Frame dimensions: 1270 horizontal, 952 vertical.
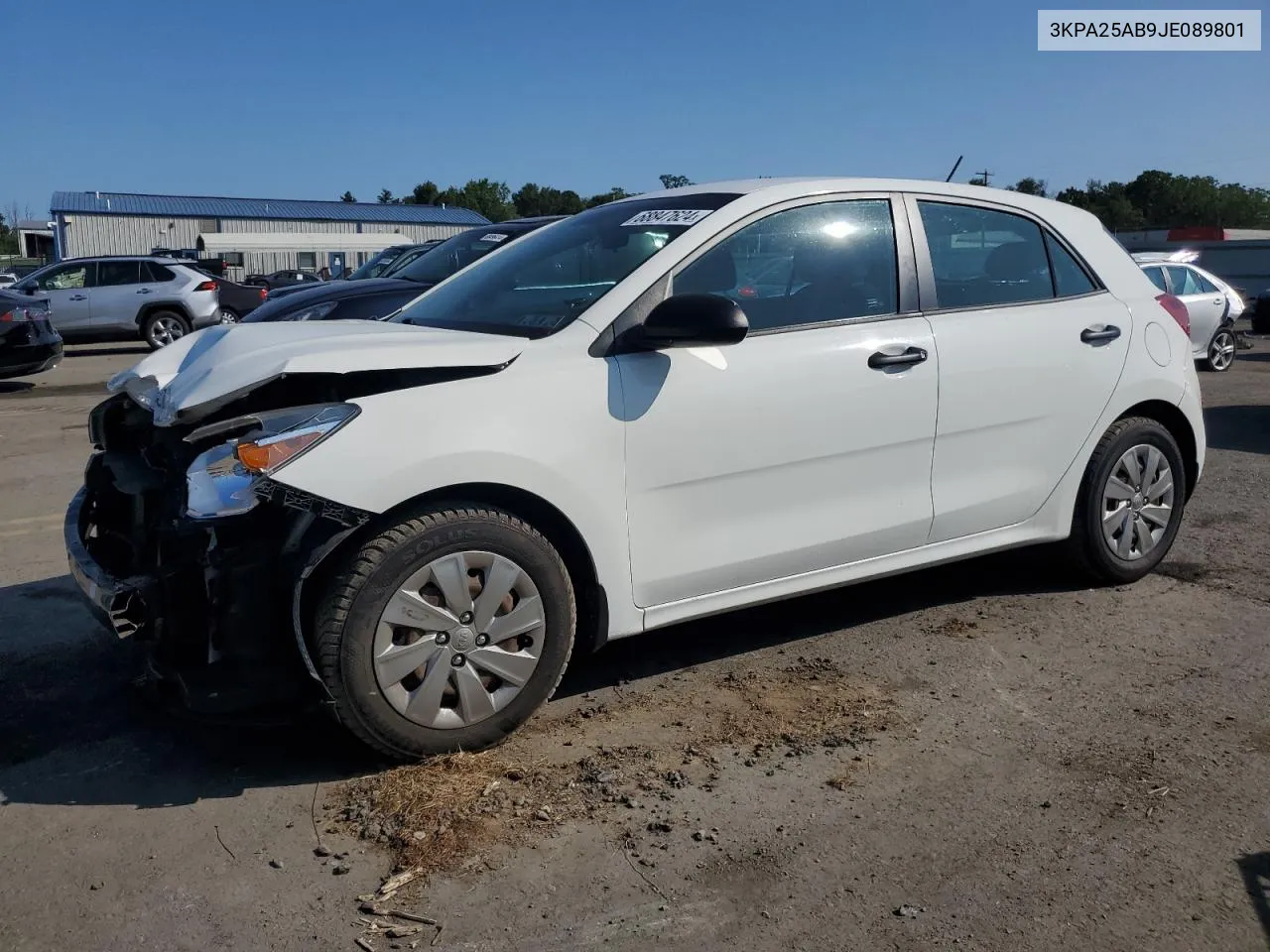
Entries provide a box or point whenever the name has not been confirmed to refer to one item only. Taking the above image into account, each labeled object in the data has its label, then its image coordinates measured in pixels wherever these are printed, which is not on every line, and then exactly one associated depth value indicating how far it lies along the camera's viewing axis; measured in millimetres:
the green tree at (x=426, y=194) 113062
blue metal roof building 57156
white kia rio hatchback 3297
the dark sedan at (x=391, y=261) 12205
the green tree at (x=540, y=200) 102625
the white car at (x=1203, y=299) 14742
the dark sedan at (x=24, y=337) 13445
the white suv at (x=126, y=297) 19453
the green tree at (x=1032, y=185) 46512
